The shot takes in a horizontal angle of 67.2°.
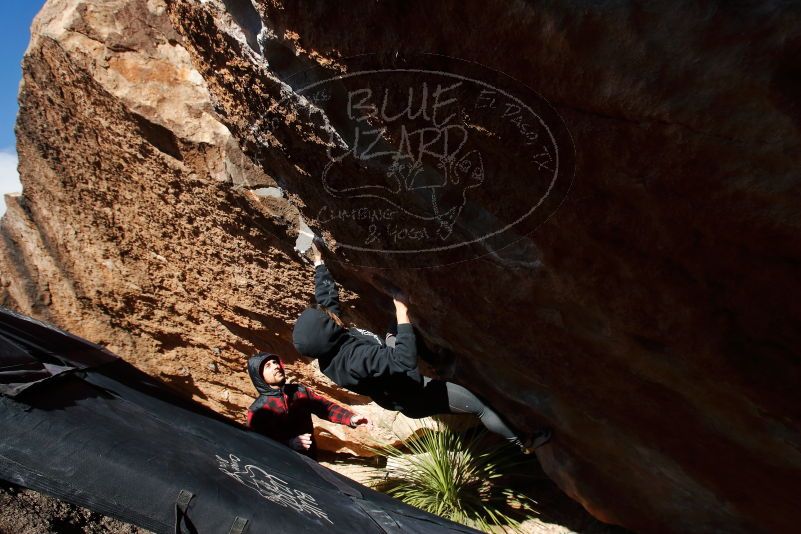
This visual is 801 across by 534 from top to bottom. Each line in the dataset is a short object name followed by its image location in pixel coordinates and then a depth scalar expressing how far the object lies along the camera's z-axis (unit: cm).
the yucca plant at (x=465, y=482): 412
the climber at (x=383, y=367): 295
